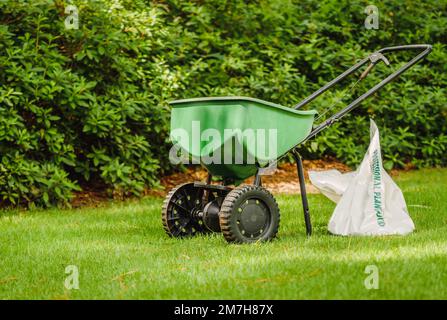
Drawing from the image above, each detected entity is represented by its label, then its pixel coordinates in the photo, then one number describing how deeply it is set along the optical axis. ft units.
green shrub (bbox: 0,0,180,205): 37.16
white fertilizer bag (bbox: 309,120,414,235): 28.58
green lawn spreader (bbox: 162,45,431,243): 26.37
